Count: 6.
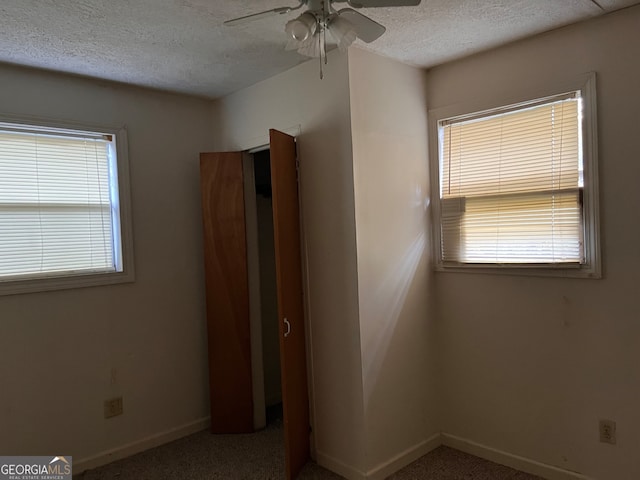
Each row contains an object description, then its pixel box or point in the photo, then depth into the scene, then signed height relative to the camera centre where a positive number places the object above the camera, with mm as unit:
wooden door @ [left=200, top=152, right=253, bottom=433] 3389 -440
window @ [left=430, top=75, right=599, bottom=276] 2484 +192
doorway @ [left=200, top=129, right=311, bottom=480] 3391 -427
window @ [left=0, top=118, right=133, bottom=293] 2746 +201
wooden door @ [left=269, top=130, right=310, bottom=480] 2660 -423
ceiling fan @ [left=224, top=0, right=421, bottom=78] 1663 +780
